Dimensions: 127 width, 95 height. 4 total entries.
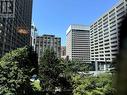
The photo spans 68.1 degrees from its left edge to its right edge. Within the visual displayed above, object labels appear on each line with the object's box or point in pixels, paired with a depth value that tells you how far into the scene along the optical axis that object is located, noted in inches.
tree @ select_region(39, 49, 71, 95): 602.1
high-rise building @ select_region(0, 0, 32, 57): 1351.5
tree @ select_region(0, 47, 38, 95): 385.7
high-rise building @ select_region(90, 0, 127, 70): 1918.2
